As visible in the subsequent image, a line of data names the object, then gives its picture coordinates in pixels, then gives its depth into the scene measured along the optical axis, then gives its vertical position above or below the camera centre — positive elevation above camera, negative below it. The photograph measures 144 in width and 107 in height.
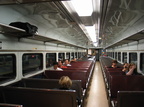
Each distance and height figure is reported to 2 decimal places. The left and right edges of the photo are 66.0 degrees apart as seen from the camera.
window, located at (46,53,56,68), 4.78 -0.31
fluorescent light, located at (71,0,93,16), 1.91 +0.88
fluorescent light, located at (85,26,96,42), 4.01 +0.91
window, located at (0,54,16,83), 2.32 -0.34
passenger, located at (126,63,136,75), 3.54 -0.57
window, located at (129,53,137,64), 4.67 -0.25
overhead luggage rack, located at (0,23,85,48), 1.86 +0.42
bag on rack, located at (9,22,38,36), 2.21 +0.52
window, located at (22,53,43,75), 3.15 -0.34
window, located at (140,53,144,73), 4.00 -0.36
